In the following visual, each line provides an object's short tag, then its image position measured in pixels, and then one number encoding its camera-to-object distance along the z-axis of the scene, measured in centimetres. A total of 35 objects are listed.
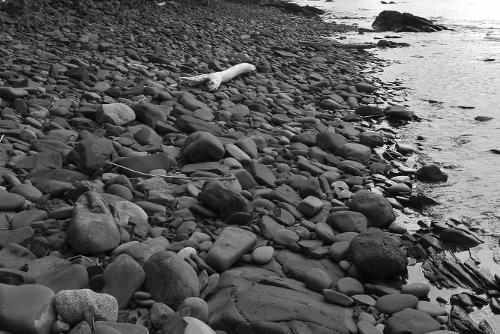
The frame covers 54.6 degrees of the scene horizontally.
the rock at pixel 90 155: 379
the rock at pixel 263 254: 312
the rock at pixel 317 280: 292
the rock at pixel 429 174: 516
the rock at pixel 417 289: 304
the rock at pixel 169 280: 249
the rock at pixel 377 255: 308
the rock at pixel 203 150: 442
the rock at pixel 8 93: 489
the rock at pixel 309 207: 391
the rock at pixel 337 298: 280
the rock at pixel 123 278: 243
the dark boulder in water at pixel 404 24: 2095
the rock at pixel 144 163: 392
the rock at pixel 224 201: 354
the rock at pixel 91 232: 274
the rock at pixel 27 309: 200
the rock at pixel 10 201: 304
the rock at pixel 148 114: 511
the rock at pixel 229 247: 294
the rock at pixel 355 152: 543
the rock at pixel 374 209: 387
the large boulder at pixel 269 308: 242
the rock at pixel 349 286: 293
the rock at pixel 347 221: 366
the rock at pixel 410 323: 260
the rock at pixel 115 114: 487
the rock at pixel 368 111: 746
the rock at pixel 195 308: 237
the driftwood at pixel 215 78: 690
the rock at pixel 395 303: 282
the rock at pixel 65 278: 238
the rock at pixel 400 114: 752
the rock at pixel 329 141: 559
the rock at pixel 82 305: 211
